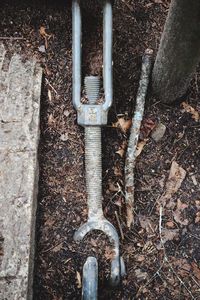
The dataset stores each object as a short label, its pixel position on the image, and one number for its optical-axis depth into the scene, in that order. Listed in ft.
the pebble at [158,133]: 7.46
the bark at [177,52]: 5.62
